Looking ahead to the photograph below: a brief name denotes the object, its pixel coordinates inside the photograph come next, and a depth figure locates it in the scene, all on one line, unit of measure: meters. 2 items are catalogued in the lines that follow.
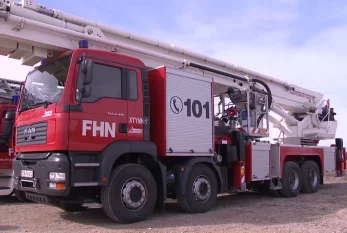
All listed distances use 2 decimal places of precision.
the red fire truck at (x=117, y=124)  6.67
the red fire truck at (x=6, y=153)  10.27
